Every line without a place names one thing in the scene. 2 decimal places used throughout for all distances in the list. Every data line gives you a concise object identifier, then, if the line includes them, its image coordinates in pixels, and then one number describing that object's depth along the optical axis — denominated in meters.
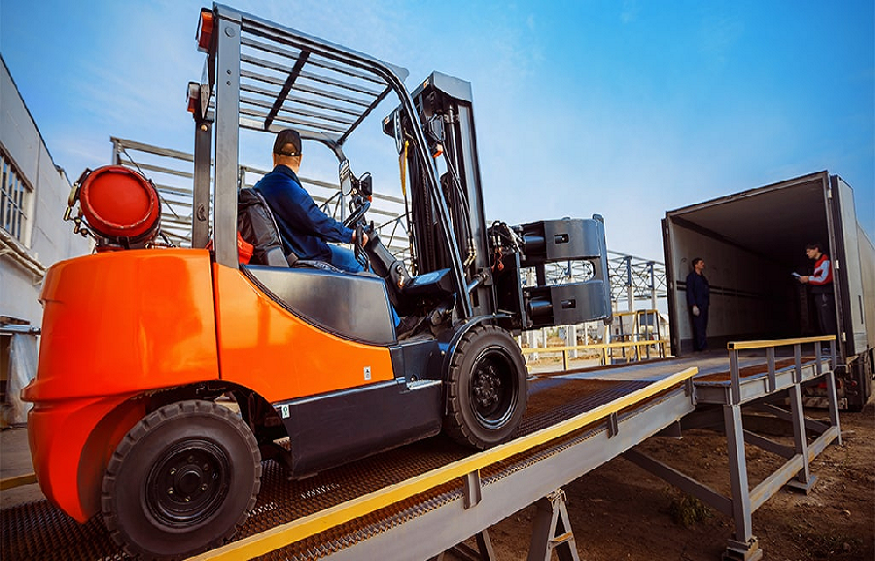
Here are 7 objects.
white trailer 7.60
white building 9.25
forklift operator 2.55
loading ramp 1.99
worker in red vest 7.89
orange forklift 1.71
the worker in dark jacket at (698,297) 8.91
